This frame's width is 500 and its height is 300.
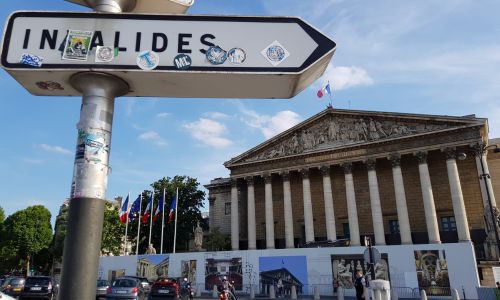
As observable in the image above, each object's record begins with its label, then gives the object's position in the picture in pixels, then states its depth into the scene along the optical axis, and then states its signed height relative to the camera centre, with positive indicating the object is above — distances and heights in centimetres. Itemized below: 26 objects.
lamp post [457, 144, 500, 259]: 2923 +876
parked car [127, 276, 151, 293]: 2076 -137
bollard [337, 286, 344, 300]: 2039 -205
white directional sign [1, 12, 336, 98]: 344 +194
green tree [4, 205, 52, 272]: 5509 +462
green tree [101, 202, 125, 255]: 5044 +385
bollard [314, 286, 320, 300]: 2306 -230
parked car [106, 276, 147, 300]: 1634 -126
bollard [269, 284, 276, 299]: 2461 -233
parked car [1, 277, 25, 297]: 2159 -132
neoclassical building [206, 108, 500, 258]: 3506 +775
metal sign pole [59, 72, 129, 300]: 321 +69
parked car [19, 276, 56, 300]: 1955 -135
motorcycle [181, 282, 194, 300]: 2114 -187
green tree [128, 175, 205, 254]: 4999 +601
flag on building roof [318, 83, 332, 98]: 4081 +1781
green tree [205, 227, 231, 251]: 4467 +190
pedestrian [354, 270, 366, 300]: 1221 -103
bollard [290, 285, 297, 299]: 2430 -240
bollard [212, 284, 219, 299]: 2695 -247
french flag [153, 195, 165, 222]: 4198 +583
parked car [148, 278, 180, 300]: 1867 -153
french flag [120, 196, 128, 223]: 4038 +519
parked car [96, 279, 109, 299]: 2066 -152
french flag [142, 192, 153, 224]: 4202 +571
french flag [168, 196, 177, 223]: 4172 +608
